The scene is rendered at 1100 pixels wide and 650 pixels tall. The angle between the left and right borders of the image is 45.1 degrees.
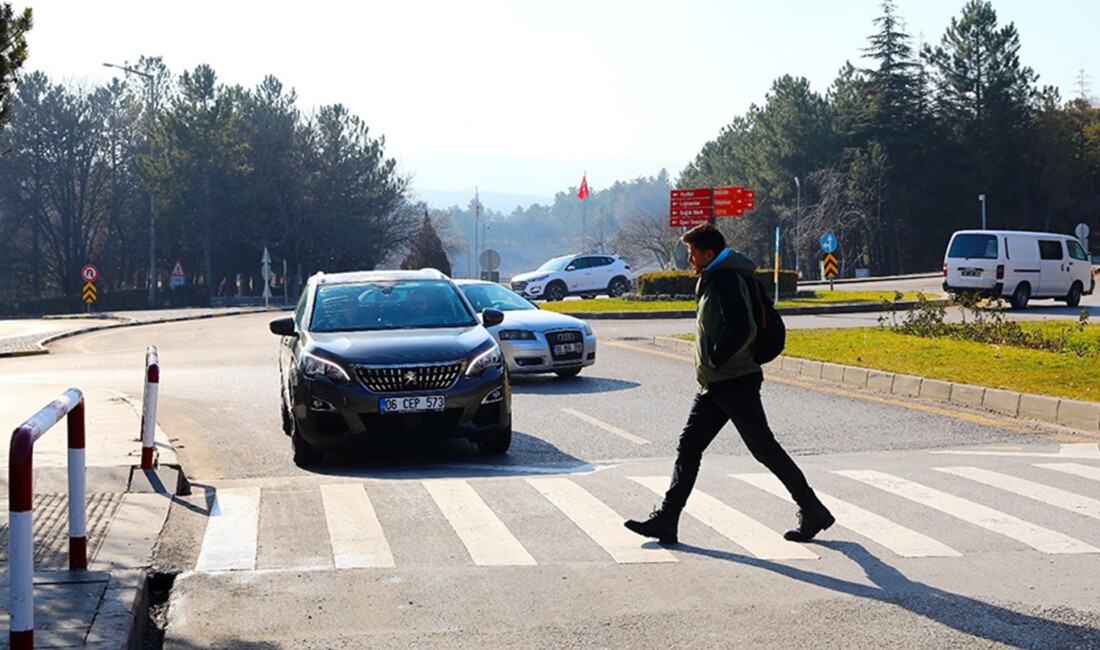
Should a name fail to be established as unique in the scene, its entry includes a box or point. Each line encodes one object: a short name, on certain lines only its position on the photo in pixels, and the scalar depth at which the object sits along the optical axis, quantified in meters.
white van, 33.12
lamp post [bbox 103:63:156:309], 54.74
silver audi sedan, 17.20
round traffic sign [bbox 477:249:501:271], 51.36
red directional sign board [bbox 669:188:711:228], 46.88
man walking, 7.38
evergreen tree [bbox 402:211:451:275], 92.19
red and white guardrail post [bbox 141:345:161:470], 9.95
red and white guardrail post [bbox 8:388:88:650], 4.54
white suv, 46.78
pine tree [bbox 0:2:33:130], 8.51
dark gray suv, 10.57
